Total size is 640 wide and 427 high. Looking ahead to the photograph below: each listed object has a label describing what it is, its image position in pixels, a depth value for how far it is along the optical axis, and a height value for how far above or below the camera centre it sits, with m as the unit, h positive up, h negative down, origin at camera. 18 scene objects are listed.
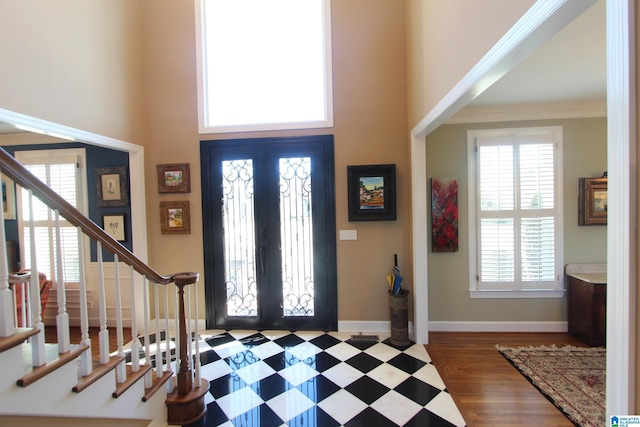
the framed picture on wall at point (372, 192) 3.05 +0.16
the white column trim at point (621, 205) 0.74 -0.01
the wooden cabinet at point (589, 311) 2.73 -1.17
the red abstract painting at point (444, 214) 3.11 -0.11
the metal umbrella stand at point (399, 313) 2.85 -1.19
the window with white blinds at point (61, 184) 3.43 +0.37
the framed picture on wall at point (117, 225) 3.41 -0.18
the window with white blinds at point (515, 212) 3.09 -0.11
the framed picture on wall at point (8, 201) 3.47 +0.17
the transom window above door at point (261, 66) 3.18 +1.76
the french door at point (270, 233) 3.17 -0.30
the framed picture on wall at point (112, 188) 3.41 +0.30
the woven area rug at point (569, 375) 1.96 -1.53
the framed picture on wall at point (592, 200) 3.01 +0.01
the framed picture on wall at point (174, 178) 3.23 +0.39
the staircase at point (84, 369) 1.19 -0.86
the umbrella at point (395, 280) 2.89 -0.83
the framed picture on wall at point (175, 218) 3.25 -0.10
